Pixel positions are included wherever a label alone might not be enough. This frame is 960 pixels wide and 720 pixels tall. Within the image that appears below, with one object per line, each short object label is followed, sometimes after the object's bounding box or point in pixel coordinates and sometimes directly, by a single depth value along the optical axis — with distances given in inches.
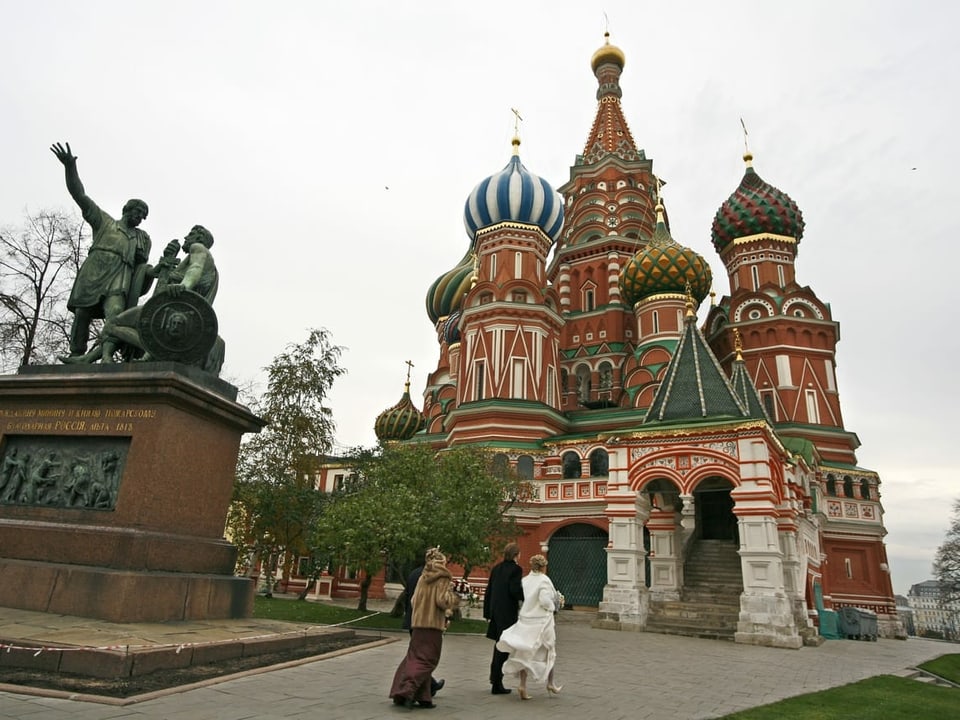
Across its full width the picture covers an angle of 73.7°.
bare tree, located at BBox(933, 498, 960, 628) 1578.5
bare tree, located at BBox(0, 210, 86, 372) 699.4
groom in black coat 281.7
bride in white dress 259.9
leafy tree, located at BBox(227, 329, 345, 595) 801.6
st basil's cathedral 665.0
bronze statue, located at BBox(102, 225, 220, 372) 332.8
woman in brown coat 221.1
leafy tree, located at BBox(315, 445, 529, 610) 577.6
